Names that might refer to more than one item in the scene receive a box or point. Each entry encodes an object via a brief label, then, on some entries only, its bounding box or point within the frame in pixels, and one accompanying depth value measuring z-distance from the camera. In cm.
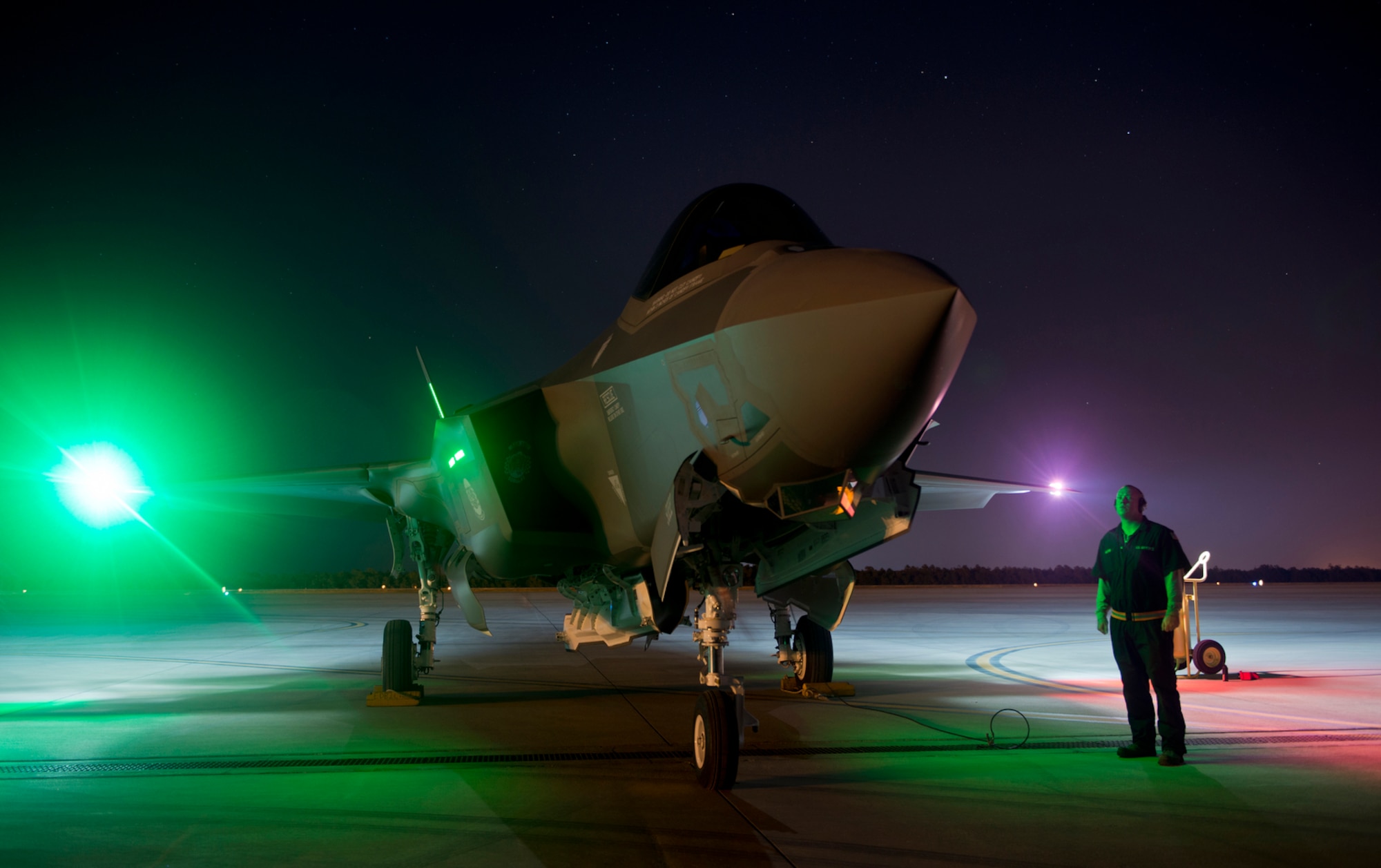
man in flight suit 571
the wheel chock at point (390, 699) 852
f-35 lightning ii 361
